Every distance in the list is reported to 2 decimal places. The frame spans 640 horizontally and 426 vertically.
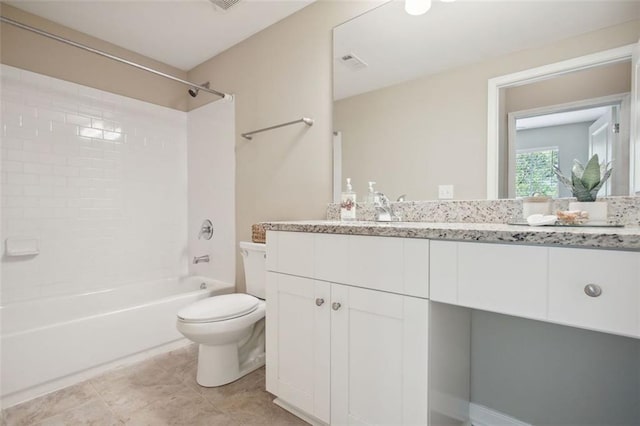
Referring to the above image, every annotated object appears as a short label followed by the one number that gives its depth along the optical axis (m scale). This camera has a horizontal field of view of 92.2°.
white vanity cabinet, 1.02
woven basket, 2.09
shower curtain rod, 1.58
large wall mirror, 1.13
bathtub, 1.56
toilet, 1.59
